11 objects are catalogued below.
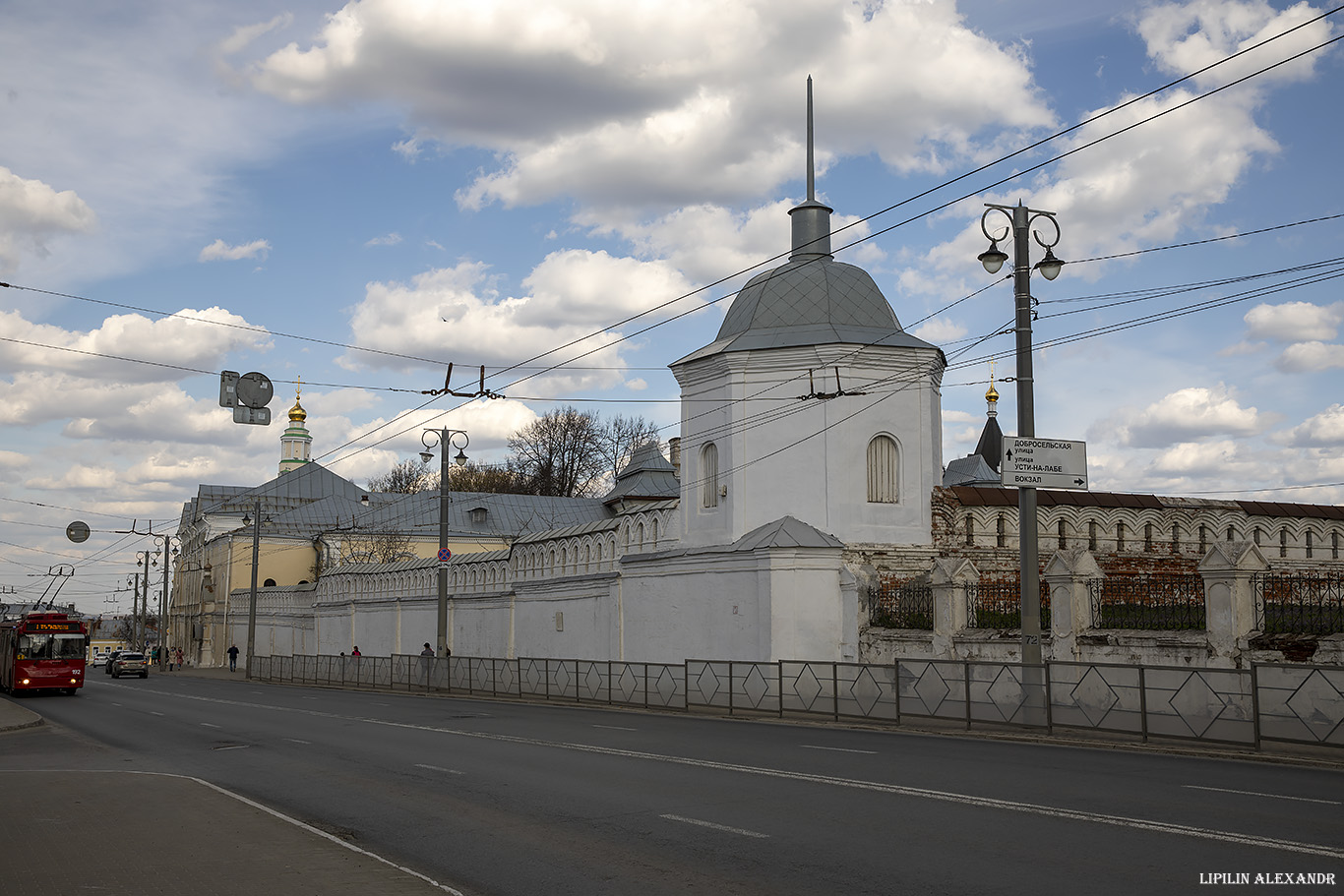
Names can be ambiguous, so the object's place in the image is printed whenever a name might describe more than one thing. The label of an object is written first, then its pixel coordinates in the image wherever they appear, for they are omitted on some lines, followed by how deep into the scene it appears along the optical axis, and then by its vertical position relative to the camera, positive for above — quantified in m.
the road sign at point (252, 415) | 21.52 +3.31
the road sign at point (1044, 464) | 18.12 +2.10
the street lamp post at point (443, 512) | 35.15 +2.56
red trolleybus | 38.47 -1.85
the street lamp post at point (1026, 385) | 18.17 +3.39
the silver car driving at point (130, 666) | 59.19 -3.42
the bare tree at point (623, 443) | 82.56 +10.95
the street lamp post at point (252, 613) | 52.33 -0.68
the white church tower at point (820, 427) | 29.09 +4.36
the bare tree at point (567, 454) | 84.31 +10.32
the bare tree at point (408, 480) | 96.06 +9.73
